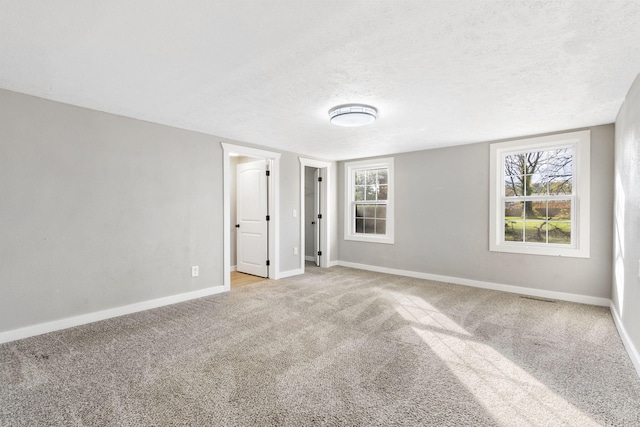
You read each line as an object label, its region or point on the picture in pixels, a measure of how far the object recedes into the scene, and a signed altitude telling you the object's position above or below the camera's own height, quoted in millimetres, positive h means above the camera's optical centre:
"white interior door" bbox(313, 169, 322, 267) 6520 -161
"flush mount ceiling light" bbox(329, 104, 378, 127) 3113 +970
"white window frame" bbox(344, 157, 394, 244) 5785 +133
